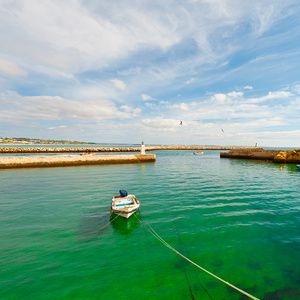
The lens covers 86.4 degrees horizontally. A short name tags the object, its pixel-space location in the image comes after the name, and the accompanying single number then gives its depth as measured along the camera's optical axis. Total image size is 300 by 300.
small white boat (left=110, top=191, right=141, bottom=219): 10.65
